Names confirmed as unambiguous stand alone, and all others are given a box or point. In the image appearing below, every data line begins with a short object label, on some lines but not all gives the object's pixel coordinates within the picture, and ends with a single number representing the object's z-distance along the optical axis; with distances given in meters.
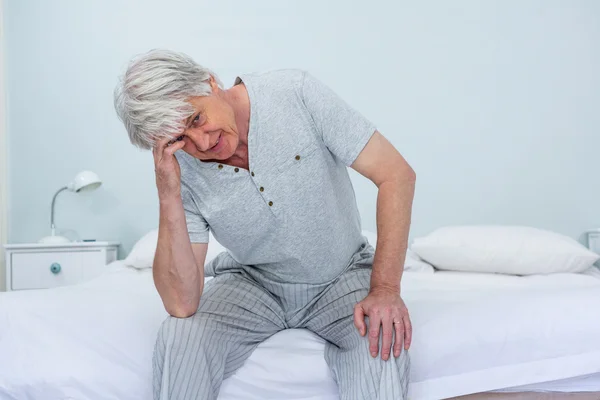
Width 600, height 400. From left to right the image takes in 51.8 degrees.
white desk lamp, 2.82
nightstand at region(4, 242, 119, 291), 2.73
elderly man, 1.12
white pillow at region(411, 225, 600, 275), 2.26
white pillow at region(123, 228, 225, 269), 2.39
